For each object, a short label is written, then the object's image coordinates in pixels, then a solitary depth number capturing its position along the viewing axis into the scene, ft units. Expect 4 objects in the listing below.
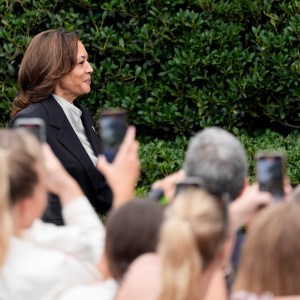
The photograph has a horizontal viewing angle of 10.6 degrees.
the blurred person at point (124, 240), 17.53
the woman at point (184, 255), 16.21
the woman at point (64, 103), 31.00
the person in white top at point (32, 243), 18.13
